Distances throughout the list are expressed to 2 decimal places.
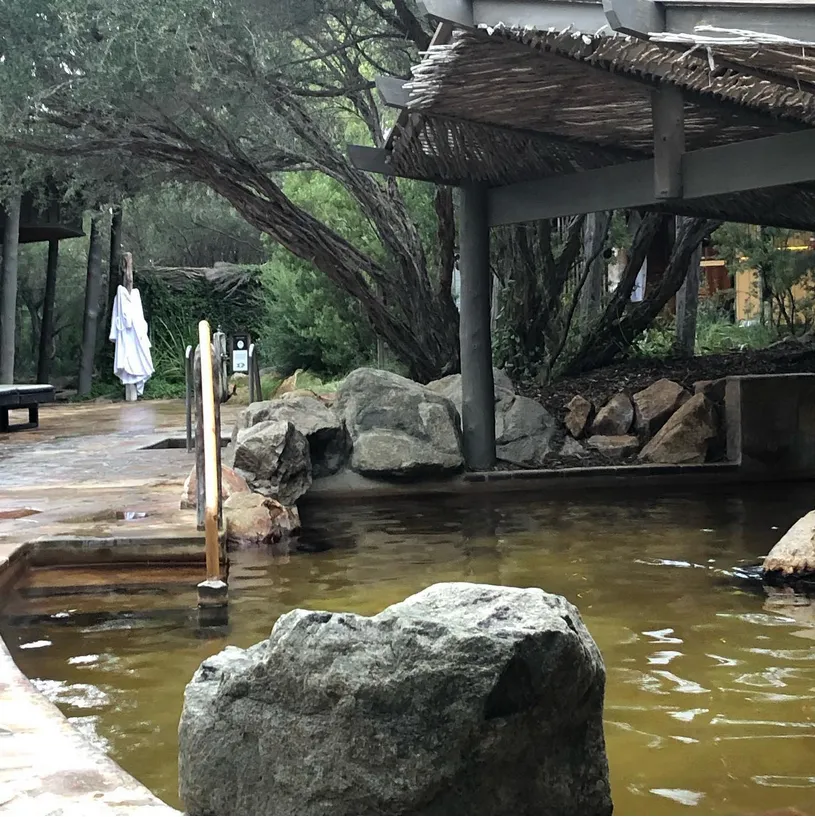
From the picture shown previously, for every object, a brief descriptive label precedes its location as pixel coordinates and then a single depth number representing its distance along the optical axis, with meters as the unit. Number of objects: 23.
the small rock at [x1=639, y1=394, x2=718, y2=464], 9.45
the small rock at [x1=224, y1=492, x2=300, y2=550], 6.80
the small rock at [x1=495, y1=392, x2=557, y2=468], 9.55
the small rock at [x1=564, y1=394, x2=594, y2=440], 9.97
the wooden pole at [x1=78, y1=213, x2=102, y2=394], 18.59
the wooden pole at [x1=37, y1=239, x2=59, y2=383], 17.88
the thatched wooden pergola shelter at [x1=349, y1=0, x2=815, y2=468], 4.77
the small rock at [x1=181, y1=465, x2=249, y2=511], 6.83
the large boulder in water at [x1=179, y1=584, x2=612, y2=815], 2.19
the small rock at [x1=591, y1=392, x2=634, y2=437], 9.96
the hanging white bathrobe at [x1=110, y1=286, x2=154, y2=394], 18.56
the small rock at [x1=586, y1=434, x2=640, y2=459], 9.68
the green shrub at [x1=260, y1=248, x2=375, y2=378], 15.87
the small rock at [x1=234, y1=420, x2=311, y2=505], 7.73
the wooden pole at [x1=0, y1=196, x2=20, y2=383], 15.57
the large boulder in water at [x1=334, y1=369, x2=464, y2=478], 8.79
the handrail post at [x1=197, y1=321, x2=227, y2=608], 5.10
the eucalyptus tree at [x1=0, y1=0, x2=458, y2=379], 8.88
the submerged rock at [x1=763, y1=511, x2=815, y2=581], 5.71
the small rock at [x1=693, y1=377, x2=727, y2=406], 9.91
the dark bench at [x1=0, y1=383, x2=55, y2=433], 12.63
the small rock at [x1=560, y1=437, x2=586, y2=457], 9.69
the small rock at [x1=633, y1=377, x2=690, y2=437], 9.93
